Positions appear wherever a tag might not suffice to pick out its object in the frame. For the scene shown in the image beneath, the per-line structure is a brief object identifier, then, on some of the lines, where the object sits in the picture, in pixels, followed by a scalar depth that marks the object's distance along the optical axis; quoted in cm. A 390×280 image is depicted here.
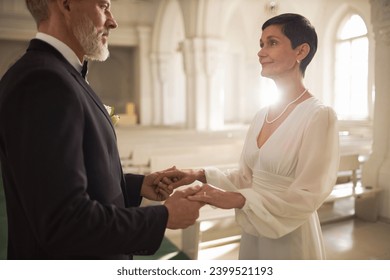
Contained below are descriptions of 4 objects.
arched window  901
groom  103
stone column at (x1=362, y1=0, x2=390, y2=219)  320
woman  143
